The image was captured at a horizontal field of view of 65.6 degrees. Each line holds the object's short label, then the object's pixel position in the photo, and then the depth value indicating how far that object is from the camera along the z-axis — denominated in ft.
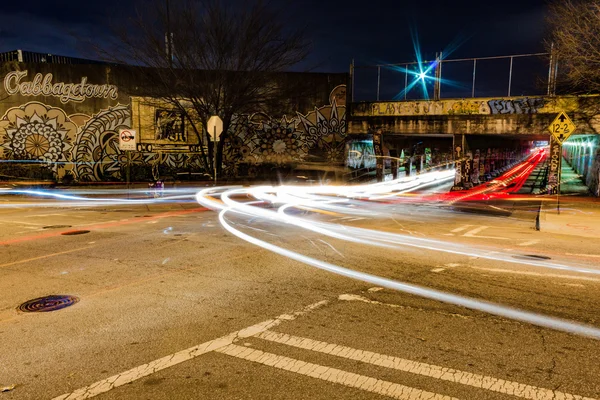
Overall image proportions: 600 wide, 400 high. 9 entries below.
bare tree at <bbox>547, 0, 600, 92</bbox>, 53.47
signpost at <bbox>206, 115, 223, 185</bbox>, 73.04
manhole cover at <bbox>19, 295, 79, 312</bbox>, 19.40
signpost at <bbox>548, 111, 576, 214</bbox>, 46.42
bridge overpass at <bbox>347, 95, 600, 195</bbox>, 69.92
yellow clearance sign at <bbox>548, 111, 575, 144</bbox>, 46.42
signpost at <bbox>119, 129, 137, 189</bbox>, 63.21
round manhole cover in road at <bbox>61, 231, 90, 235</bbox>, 37.14
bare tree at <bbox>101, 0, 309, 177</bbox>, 79.66
